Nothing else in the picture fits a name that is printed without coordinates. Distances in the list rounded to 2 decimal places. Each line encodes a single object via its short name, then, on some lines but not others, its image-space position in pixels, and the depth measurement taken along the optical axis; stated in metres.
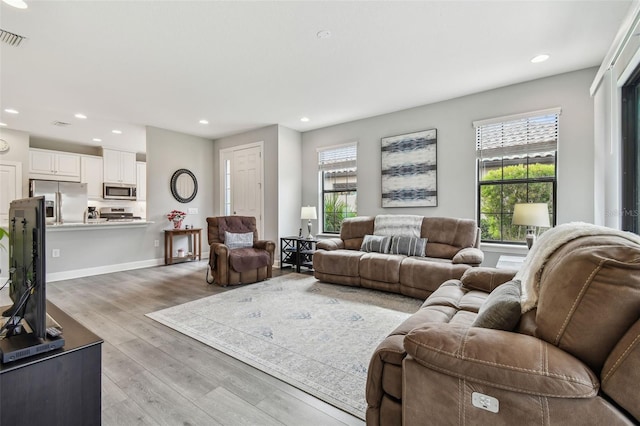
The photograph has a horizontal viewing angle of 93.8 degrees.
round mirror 5.96
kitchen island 4.61
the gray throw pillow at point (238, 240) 4.56
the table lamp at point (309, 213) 5.13
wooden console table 5.76
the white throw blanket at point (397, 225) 4.27
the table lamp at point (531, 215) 2.89
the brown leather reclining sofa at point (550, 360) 0.89
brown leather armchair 4.14
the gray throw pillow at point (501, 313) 1.24
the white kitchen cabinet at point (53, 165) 6.10
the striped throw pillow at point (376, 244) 4.19
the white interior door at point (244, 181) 5.79
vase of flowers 5.83
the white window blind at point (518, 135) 3.58
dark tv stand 0.97
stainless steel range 7.18
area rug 1.92
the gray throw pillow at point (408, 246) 4.00
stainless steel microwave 7.05
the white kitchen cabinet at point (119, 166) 7.15
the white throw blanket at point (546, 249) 1.27
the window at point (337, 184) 5.35
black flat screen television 1.03
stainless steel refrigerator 5.98
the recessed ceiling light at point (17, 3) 2.15
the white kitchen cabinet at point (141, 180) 7.71
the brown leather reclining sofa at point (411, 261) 3.38
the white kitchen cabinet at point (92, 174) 6.77
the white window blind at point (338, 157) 5.30
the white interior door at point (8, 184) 5.57
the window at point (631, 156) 2.46
